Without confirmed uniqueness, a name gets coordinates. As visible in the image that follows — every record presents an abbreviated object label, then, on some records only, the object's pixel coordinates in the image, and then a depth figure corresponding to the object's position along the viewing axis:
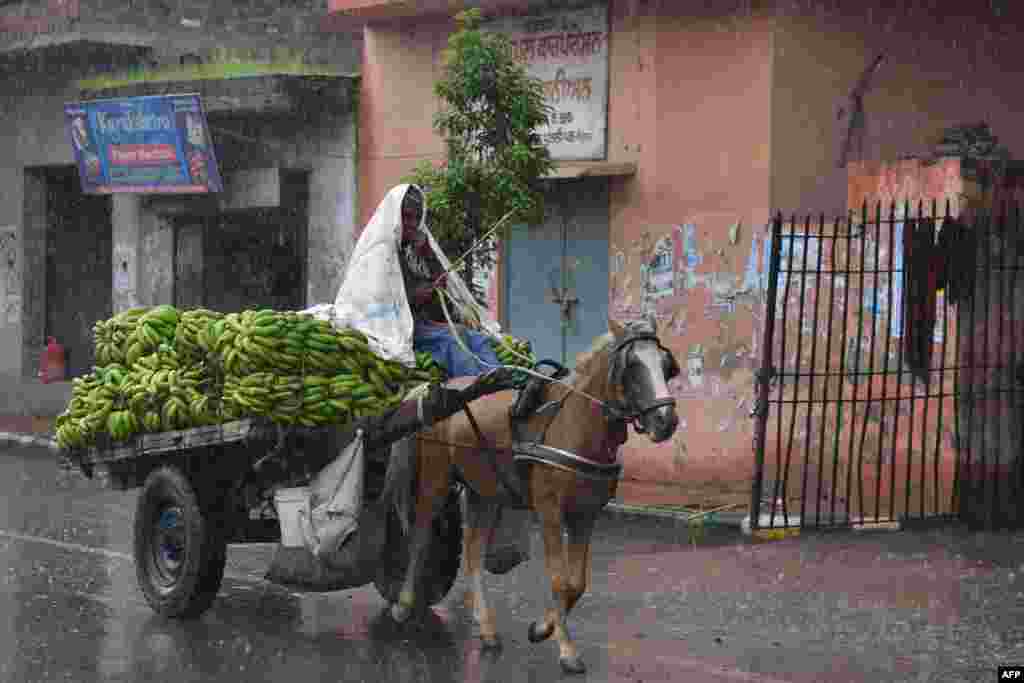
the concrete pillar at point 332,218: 19.09
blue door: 16.25
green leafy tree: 13.81
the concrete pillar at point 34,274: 24.55
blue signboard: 19.67
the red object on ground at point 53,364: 24.42
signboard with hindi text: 16.12
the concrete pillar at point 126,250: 22.27
